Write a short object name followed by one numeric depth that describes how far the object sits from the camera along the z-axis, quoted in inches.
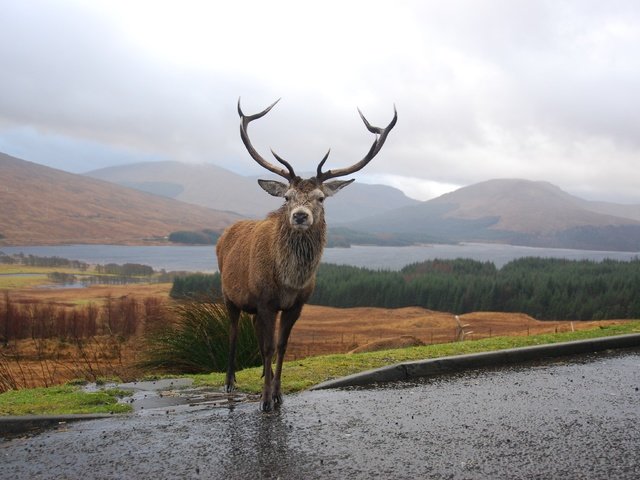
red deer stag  261.1
